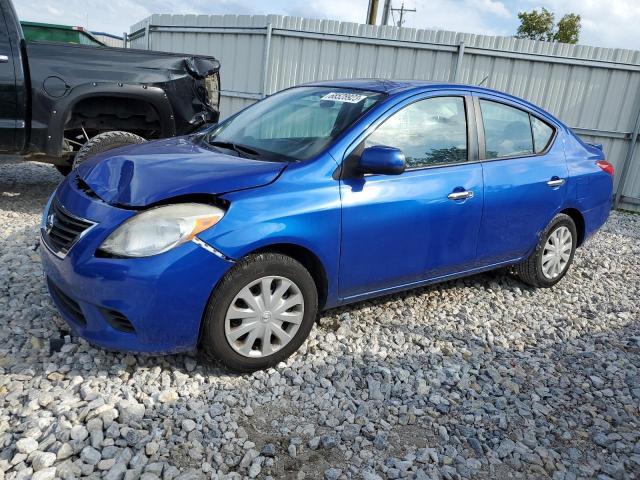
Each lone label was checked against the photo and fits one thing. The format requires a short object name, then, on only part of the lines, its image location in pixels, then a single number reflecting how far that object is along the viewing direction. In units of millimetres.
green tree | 28578
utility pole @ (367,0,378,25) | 16641
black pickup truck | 4926
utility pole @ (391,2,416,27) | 35656
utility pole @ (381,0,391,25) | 19888
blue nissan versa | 2561
